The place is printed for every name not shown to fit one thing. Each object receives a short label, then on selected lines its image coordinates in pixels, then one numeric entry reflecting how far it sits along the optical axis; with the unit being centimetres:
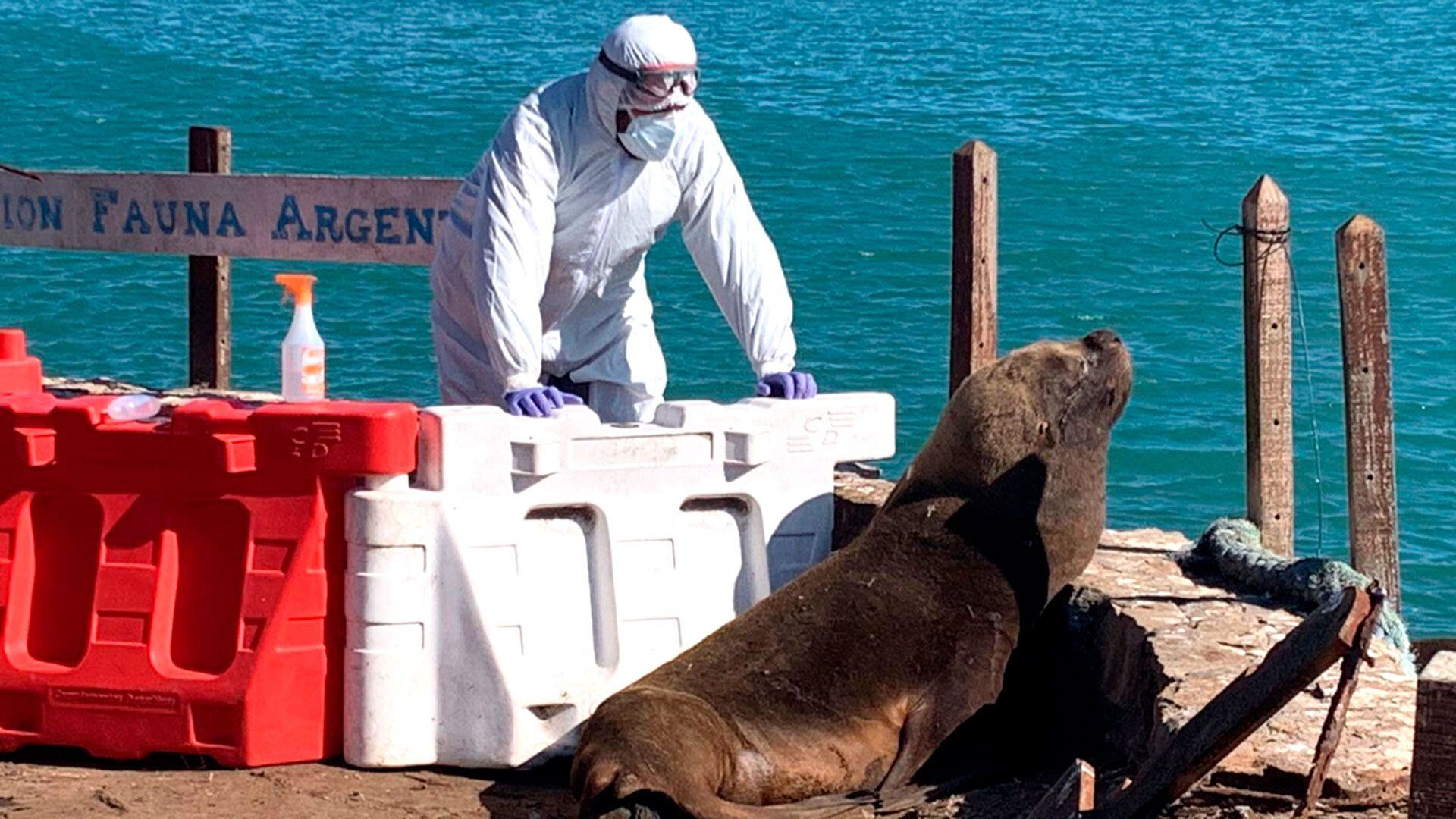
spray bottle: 671
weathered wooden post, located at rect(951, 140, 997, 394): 815
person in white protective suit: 668
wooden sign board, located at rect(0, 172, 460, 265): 909
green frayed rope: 631
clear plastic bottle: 634
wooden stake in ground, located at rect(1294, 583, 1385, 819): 424
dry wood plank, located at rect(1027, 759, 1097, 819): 426
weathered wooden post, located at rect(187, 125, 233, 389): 1040
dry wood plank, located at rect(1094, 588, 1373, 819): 407
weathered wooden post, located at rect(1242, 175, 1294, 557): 746
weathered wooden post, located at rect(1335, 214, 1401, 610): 737
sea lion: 576
